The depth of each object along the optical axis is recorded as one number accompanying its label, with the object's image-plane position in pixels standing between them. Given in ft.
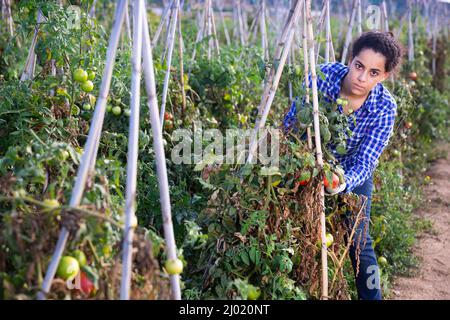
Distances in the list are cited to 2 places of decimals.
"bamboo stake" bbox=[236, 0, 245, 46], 15.76
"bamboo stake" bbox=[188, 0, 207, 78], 11.07
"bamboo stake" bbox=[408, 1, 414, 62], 14.47
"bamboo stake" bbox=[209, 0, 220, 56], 11.95
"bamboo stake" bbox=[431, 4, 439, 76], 17.46
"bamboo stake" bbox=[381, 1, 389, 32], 13.10
